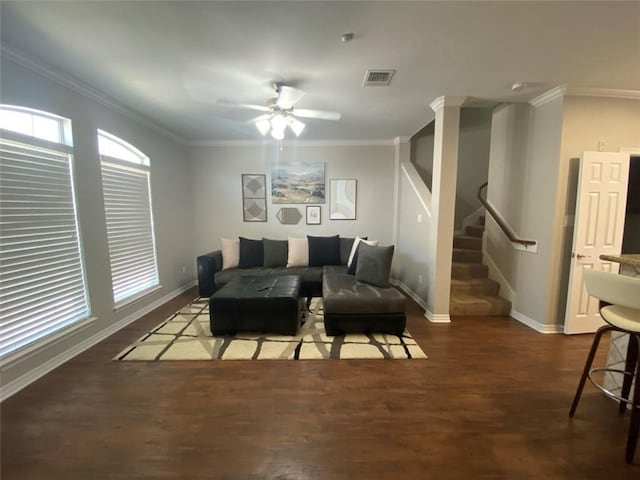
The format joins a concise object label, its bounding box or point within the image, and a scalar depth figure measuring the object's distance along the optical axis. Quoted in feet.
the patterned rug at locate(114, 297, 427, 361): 8.36
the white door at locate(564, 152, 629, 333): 9.14
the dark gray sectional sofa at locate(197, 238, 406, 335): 9.57
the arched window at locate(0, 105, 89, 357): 6.68
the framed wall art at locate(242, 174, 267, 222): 16.67
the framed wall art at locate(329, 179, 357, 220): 16.70
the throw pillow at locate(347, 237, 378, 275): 13.34
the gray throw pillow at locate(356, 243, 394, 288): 10.97
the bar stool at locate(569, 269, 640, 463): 4.78
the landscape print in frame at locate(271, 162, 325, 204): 16.55
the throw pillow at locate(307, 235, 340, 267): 15.06
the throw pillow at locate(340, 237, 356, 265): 15.25
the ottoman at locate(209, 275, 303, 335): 9.45
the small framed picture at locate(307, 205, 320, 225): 16.81
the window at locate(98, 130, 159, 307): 10.26
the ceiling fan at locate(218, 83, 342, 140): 8.80
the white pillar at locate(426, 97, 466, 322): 10.26
